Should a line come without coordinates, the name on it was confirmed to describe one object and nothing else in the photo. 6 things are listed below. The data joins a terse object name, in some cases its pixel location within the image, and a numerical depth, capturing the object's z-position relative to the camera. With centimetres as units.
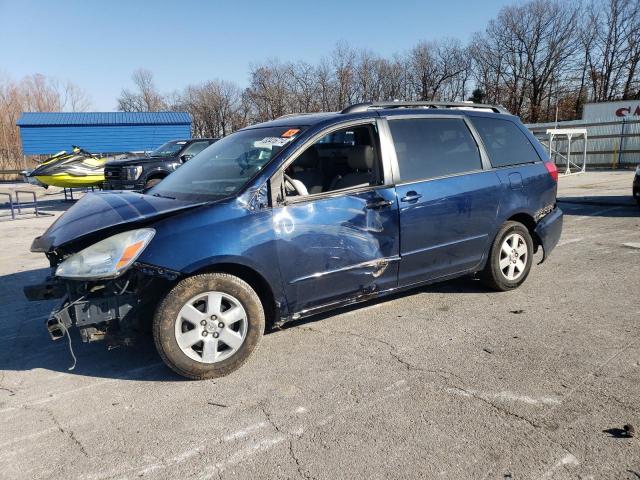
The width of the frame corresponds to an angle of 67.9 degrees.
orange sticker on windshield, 381
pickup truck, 1198
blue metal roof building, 3259
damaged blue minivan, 313
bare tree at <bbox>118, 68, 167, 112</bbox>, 6166
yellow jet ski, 1351
